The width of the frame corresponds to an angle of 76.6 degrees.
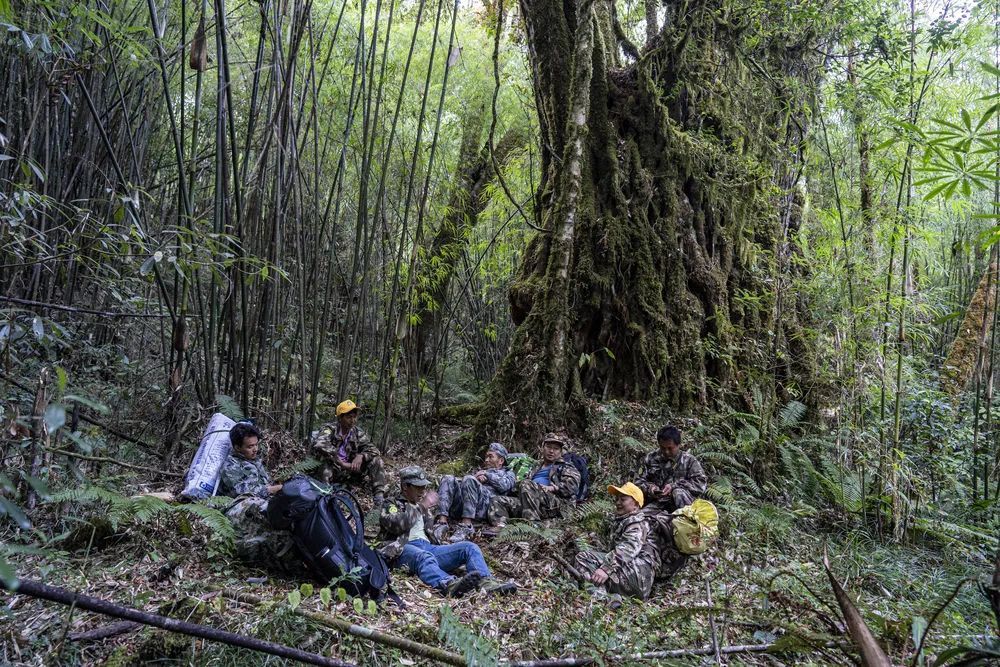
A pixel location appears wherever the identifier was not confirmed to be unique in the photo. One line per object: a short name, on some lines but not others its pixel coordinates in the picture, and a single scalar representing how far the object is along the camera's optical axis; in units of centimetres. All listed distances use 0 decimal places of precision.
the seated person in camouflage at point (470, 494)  425
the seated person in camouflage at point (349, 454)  480
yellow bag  346
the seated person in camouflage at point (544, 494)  441
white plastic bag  381
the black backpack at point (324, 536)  288
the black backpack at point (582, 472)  468
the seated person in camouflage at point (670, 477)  403
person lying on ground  324
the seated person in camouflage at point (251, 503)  301
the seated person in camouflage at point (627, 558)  334
